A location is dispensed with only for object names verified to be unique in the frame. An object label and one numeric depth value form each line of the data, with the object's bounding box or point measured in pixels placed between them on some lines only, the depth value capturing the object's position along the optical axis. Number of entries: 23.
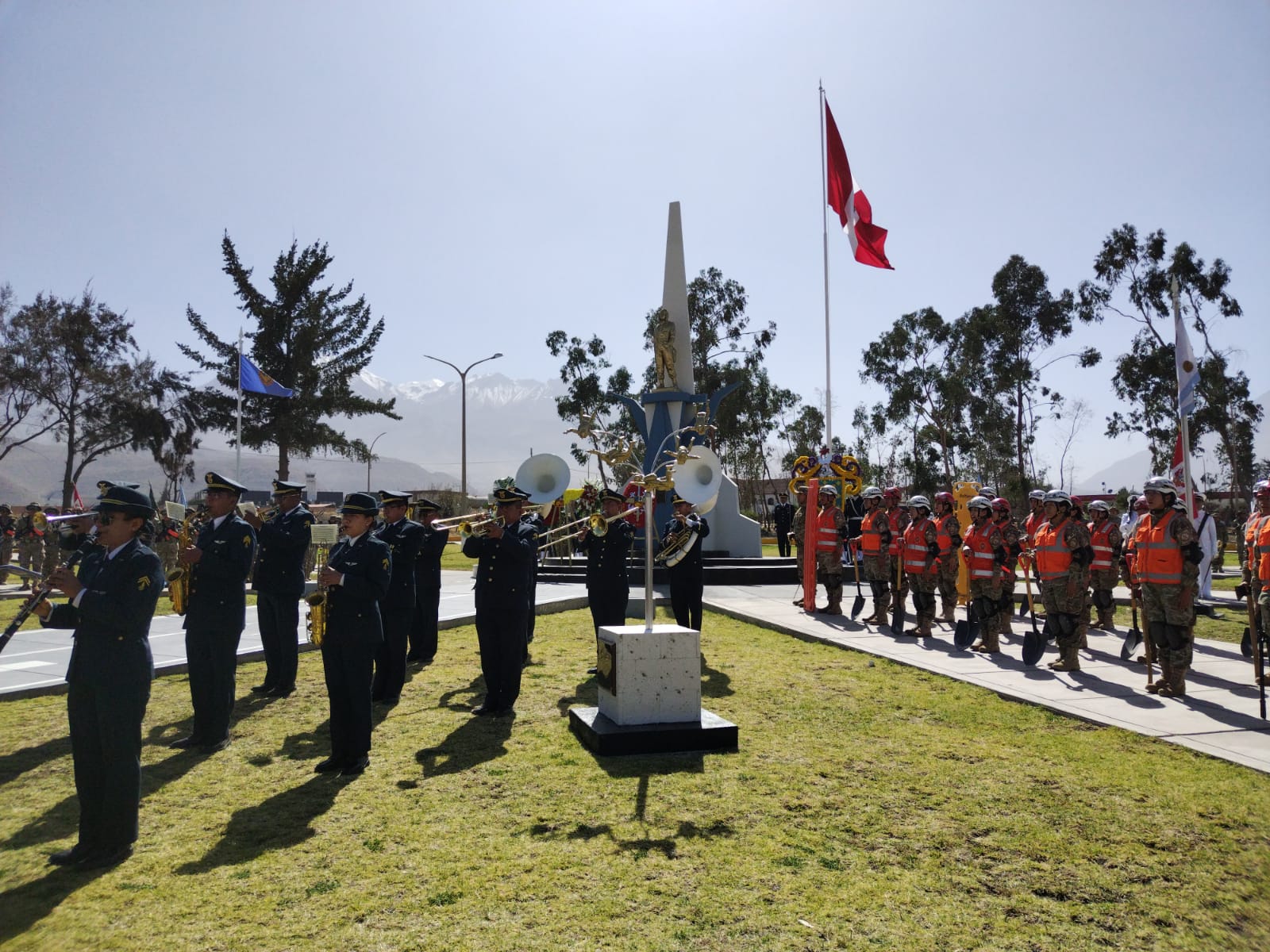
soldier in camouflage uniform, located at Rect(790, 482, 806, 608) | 14.86
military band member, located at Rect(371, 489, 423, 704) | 7.82
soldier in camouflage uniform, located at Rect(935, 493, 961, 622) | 11.70
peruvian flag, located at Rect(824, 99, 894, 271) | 19.16
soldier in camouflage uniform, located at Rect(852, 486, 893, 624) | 12.64
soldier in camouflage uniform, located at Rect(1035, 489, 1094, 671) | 8.91
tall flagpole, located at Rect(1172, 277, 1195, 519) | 14.98
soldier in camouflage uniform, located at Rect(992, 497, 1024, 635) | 10.48
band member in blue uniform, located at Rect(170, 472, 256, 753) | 6.18
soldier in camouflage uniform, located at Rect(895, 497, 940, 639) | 11.49
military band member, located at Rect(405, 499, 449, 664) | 9.45
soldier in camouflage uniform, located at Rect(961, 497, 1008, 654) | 10.31
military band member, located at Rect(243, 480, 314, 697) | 7.77
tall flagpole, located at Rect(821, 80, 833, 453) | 20.06
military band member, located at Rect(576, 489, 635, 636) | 8.94
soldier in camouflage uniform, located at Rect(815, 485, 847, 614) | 14.05
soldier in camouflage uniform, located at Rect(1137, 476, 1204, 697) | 7.55
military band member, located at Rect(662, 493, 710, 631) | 9.56
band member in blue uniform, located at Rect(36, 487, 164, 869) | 4.15
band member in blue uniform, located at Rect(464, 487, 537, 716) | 7.27
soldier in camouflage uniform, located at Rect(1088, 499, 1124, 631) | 10.63
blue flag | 26.17
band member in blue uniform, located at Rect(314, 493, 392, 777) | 5.67
